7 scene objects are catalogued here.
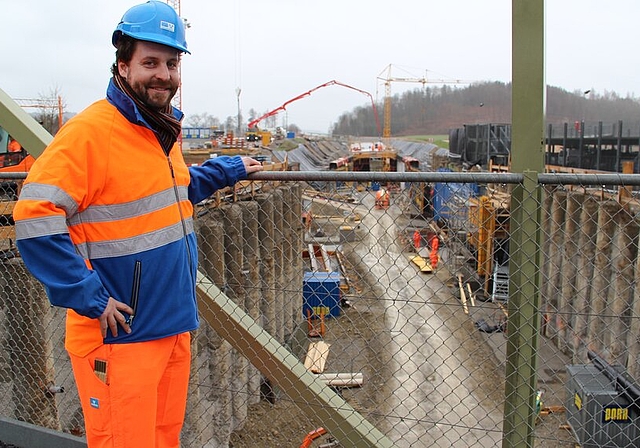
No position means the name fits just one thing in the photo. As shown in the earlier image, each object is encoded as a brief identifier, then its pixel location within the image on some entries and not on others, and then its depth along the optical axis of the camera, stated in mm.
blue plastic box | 15370
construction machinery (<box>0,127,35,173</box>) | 12812
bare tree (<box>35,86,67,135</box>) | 23891
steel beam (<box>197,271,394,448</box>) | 2867
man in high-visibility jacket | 1834
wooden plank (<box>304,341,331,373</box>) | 13117
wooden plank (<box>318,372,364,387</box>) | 11727
